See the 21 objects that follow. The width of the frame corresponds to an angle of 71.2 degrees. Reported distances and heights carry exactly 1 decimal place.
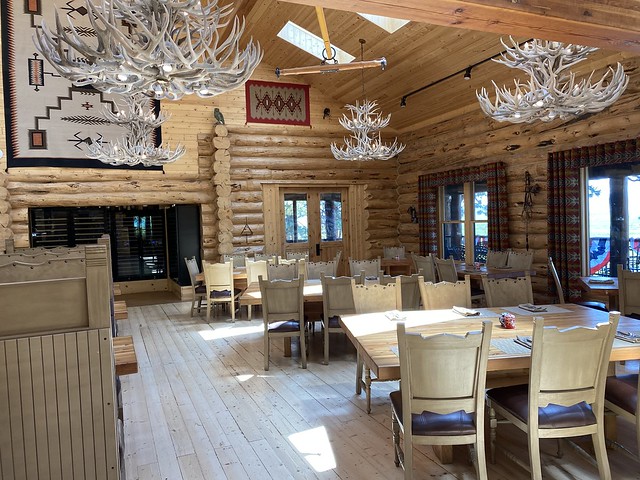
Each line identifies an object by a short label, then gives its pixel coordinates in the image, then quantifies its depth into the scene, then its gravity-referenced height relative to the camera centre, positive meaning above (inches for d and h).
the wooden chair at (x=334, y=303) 195.2 -33.8
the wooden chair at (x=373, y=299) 160.7 -26.7
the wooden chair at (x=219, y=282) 289.9 -34.0
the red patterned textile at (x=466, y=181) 319.9 +17.5
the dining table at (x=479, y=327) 103.2 -30.6
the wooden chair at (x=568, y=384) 94.9 -35.9
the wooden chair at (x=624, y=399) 105.7 -44.5
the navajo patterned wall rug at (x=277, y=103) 399.2 +114.7
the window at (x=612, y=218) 251.8 +0.1
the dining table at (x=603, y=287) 194.4 -30.4
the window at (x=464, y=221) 356.5 +1.6
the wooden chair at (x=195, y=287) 308.0 -39.8
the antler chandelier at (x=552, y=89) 156.9 +47.1
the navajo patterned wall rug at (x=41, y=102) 325.4 +99.9
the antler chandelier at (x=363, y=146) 299.1 +56.0
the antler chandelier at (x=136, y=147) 230.8 +52.0
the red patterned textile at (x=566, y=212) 269.0 +4.3
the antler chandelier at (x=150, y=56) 108.7 +44.7
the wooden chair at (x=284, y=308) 194.7 -35.2
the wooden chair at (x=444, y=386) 93.0 -34.7
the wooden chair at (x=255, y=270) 276.5 -25.4
